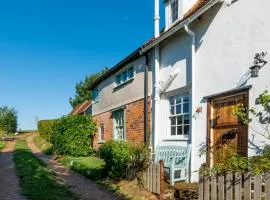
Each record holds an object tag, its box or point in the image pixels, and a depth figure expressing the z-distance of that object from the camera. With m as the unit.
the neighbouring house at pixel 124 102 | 8.55
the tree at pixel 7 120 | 28.69
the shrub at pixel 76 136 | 11.97
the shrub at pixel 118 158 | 6.67
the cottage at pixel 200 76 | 4.96
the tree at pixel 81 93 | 34.77
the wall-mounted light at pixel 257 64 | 4.70
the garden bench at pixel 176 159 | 5.91
